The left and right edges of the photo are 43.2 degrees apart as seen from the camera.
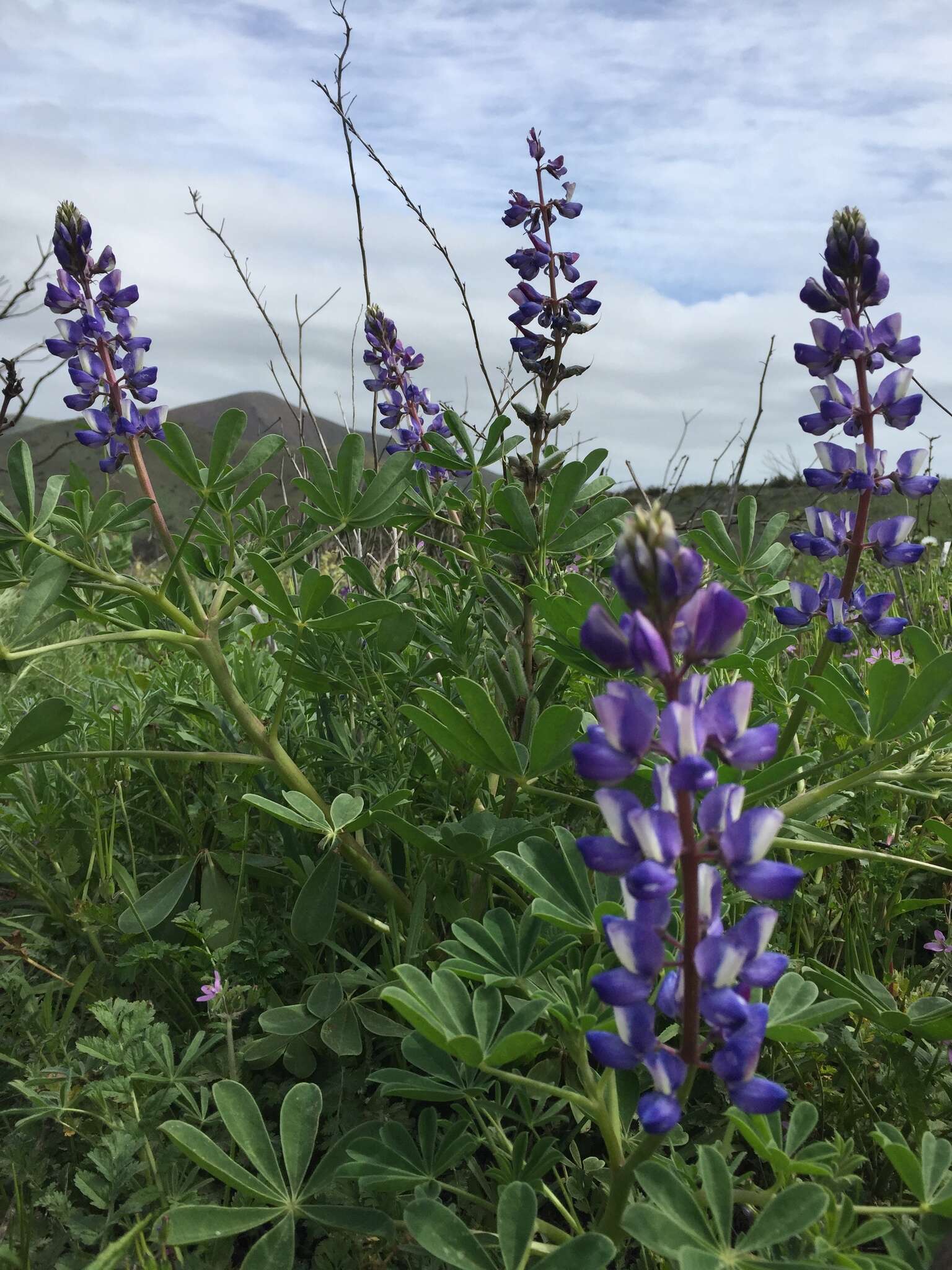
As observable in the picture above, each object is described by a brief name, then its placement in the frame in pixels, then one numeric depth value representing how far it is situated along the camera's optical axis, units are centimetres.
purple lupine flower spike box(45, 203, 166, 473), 59
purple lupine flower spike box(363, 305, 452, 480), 77
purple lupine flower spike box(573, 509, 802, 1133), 27
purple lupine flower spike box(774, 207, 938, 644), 49
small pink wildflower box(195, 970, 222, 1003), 45
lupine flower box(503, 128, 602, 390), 65
